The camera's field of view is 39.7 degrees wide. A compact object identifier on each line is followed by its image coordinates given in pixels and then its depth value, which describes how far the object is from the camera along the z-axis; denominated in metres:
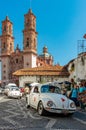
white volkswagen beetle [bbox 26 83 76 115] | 5.69
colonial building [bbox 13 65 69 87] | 20.75
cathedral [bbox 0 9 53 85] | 40.84
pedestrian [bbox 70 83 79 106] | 7.72
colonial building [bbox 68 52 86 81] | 13.94
